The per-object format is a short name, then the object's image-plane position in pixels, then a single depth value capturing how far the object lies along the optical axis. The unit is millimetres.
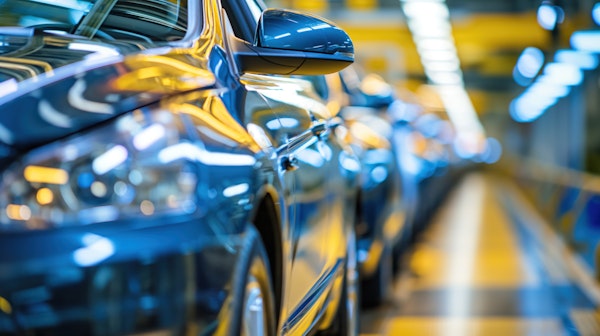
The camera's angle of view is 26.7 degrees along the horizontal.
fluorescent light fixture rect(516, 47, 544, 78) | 34425
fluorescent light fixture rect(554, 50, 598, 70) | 17406
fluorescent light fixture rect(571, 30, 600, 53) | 15742
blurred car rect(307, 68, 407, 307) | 7836
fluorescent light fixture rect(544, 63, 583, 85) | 20019
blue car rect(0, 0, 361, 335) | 2293
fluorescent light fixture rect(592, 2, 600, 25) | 14279
